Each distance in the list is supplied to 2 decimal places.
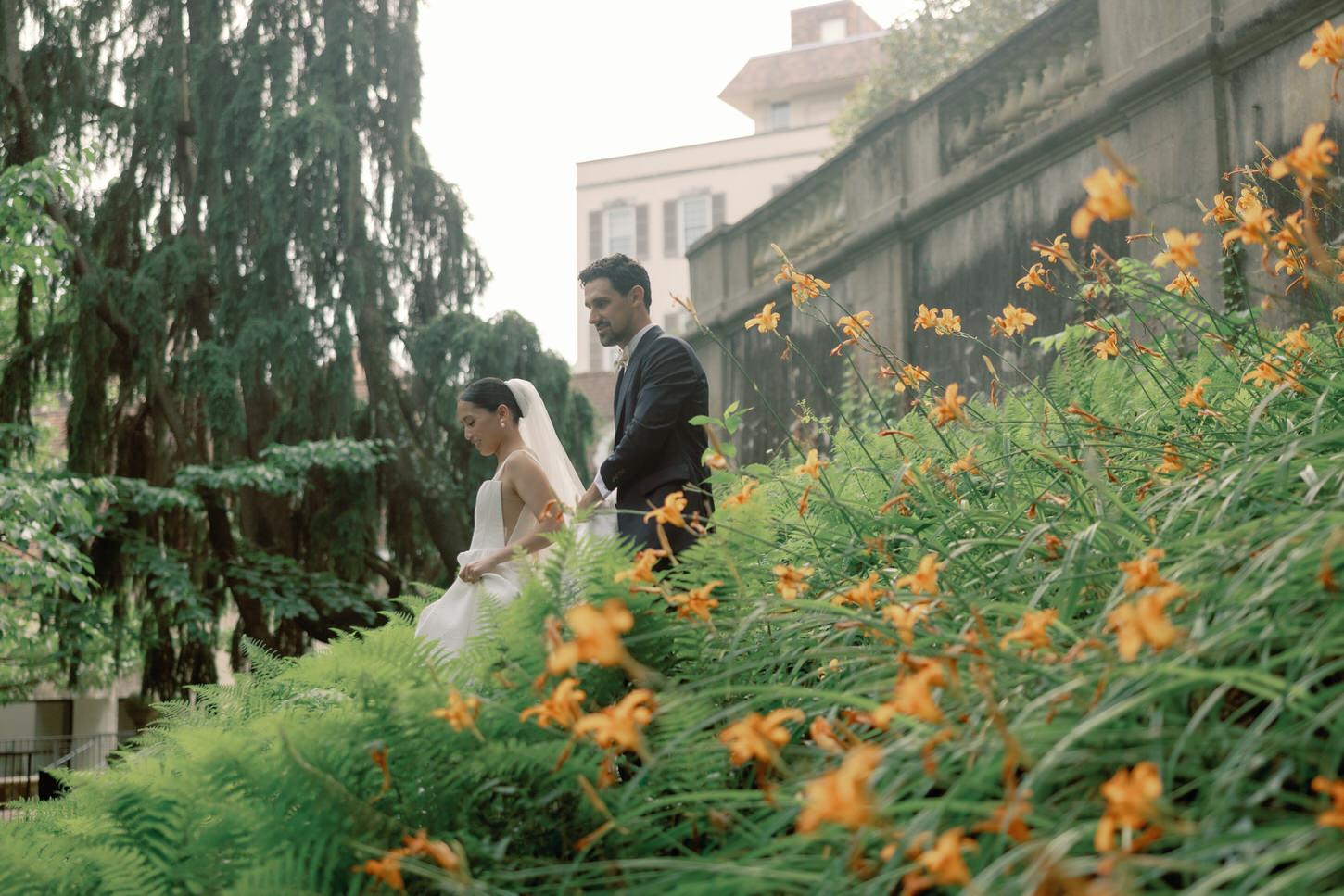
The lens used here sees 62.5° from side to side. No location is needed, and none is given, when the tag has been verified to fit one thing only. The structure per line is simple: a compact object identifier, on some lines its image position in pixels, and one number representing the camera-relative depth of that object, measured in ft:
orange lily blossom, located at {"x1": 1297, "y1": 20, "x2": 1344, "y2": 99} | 5.75
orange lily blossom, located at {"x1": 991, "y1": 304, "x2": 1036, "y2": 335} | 9.41
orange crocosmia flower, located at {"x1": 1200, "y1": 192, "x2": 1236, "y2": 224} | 8.18
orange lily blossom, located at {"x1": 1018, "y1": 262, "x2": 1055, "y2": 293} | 9.26
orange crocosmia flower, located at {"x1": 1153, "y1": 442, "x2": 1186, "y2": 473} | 6.68
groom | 12.16
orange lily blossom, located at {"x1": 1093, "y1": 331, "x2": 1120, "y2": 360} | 9.29
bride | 13.78
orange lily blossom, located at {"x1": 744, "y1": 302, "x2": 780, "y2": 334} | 9.28
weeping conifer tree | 37.81
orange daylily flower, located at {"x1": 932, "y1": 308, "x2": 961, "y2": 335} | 9.41
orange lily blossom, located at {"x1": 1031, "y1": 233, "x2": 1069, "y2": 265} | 7.20
